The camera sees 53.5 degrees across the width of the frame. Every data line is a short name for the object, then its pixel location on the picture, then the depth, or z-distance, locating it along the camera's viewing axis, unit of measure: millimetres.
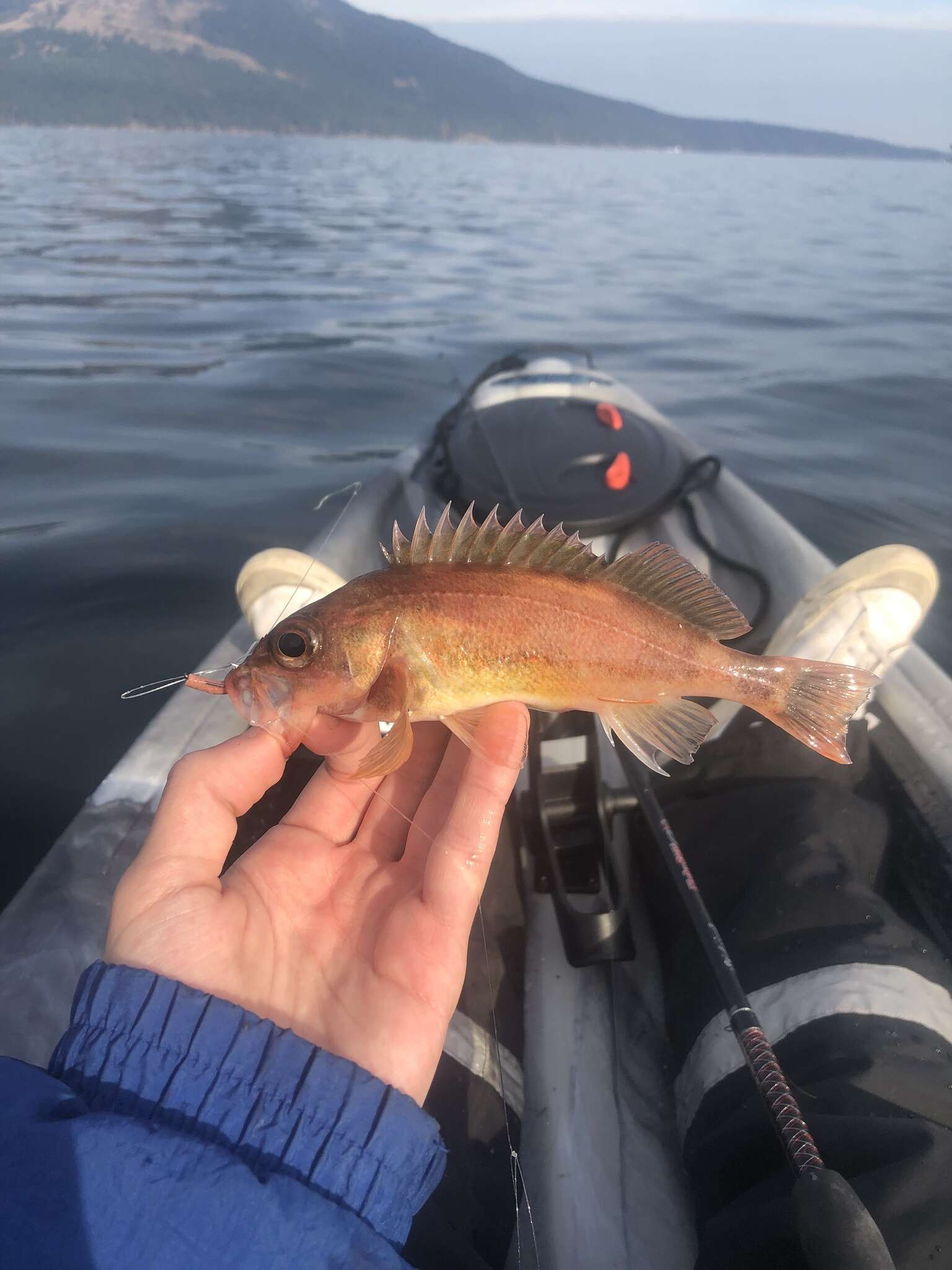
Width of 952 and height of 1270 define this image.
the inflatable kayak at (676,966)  309
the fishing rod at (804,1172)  243
